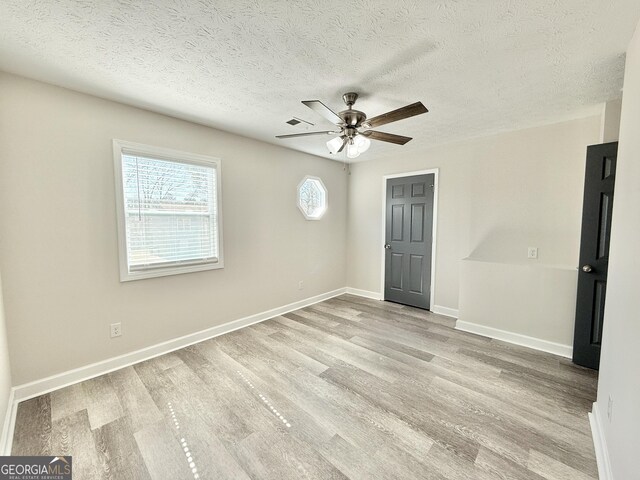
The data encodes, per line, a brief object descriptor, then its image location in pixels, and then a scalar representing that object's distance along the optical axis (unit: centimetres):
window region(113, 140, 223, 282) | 245
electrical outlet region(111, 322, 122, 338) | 242
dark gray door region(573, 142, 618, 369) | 228
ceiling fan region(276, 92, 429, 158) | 204
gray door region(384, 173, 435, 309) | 396
